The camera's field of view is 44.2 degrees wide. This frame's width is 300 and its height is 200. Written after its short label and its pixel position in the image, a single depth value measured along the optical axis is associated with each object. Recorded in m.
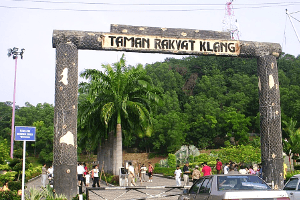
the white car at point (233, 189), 7.62
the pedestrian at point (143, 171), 29.66
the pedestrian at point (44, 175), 25.10
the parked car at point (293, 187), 10.61
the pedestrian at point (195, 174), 18.41
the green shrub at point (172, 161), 48.94
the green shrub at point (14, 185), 18.06
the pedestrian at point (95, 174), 21.40
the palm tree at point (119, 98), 27.83
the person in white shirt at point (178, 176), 21.55
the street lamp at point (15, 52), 46.19
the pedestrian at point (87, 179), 21.91
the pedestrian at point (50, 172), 25.72
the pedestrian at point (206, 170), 18.08
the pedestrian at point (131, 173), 22.82
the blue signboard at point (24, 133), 11.10
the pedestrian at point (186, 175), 20.66
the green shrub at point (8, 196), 12.82
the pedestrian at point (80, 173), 20.12
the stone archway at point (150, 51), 12.99
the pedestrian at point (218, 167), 22.86
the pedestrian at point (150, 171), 30.55
